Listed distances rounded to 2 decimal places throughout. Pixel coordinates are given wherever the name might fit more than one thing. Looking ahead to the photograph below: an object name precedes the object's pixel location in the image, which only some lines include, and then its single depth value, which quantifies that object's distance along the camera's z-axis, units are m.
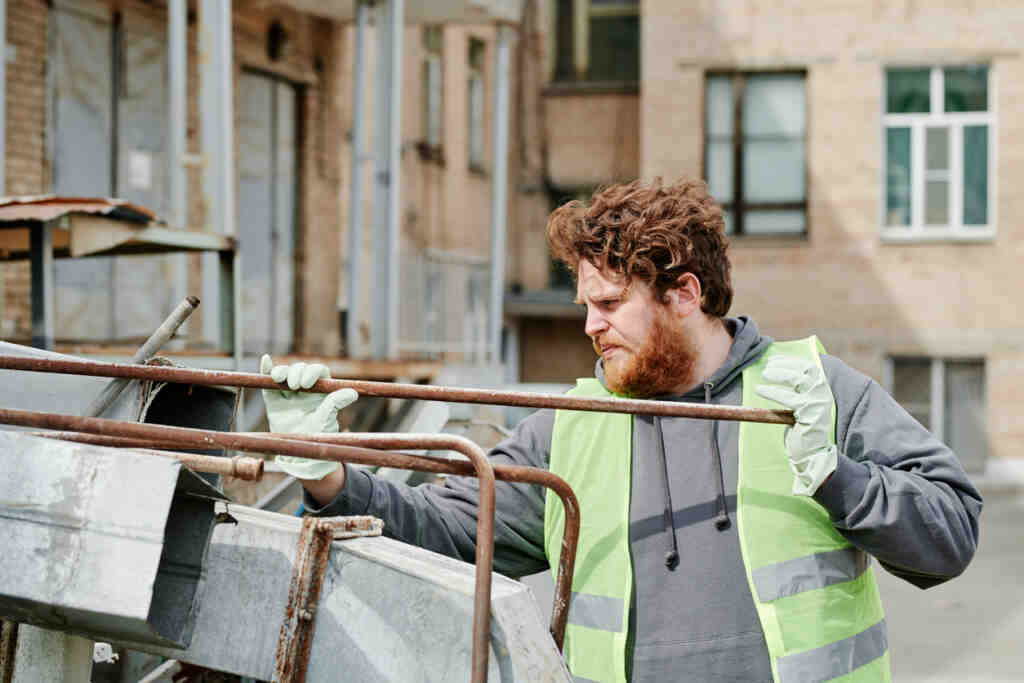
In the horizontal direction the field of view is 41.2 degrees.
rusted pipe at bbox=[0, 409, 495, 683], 2.09
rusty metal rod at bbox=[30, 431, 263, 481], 2.01
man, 2.56
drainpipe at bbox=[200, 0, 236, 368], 8.30
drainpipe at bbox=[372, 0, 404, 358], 10.00
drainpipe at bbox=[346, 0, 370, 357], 10.09
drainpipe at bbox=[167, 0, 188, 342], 8.14
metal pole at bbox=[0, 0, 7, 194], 8.02
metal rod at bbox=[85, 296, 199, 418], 2.45
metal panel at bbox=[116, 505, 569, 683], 2.04
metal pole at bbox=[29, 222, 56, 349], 5.46
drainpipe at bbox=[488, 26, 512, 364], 12.66
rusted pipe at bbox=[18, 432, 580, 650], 2.16
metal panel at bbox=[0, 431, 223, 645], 1.93
